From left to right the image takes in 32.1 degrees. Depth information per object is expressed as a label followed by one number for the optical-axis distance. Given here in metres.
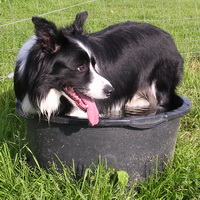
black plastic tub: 2.24
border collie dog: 2.41
